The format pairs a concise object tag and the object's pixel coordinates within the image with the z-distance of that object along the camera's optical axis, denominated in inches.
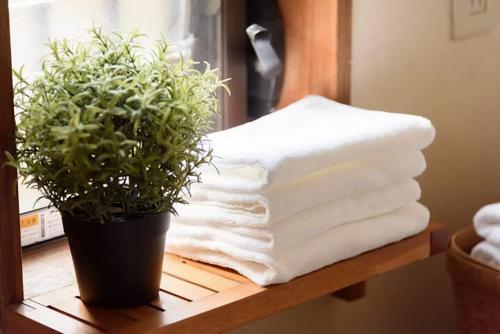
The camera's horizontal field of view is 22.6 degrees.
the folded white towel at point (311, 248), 51.1
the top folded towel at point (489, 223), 62.4
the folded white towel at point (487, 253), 62.2
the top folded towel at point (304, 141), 50.7
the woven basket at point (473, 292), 60.0
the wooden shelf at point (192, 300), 47.5
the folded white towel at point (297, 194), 50.9
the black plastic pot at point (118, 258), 46.7
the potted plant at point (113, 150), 45.2
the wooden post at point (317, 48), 59.6
